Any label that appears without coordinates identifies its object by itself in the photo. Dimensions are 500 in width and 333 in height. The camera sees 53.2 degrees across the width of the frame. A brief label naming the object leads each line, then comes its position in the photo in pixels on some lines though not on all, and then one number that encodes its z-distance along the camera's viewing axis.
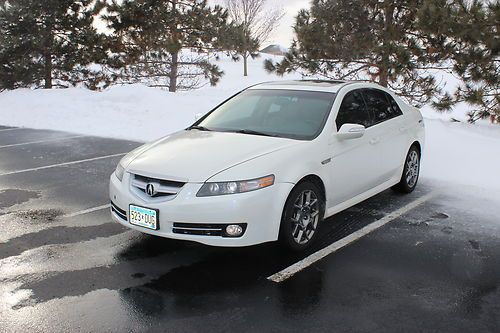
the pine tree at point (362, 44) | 10.83
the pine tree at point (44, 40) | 17.38
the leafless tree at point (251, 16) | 36.03
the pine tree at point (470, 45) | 8.60
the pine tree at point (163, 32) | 17.11
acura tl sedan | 3.88
